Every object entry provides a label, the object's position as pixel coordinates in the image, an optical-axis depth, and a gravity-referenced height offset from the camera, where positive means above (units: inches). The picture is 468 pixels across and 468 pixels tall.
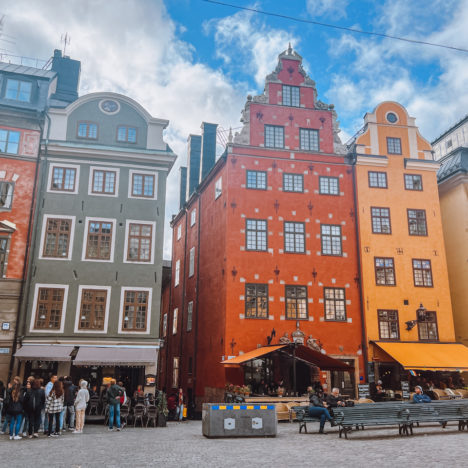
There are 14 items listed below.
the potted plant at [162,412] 789.2 -36.2
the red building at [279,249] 1032.2 +283.1
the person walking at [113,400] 690.2 -16.9
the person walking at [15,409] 575.8 -24.7
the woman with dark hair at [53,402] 604.7 -18.3
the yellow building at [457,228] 1182.3 +369.3
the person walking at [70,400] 677.3 -17.1
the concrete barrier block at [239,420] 588.7 -35.2
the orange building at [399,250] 1071.6 +293.7
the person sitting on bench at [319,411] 627.7 -26.1
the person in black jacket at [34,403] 589.0 -18.8
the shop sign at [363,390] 975.0 -1.4
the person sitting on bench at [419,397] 681.0 -9.3
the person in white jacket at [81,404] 664.4 -21.7
